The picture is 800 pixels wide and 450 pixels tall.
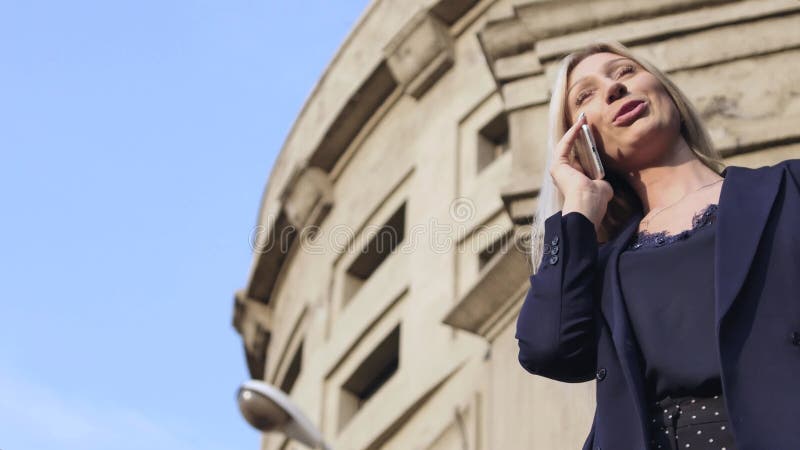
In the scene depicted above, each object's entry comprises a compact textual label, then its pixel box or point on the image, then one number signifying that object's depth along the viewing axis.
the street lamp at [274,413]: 11.96
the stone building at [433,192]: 8.98
